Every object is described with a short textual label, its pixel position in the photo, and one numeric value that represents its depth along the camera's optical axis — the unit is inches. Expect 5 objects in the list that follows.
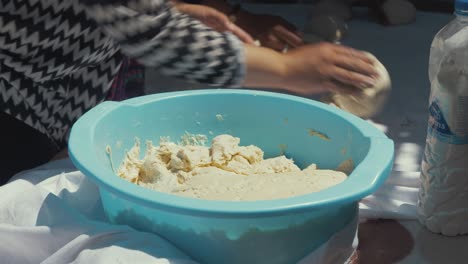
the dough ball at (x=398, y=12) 81.0
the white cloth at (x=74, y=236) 25.7
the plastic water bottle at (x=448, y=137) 33.1
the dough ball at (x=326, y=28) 73.4
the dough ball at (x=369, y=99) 31.9
